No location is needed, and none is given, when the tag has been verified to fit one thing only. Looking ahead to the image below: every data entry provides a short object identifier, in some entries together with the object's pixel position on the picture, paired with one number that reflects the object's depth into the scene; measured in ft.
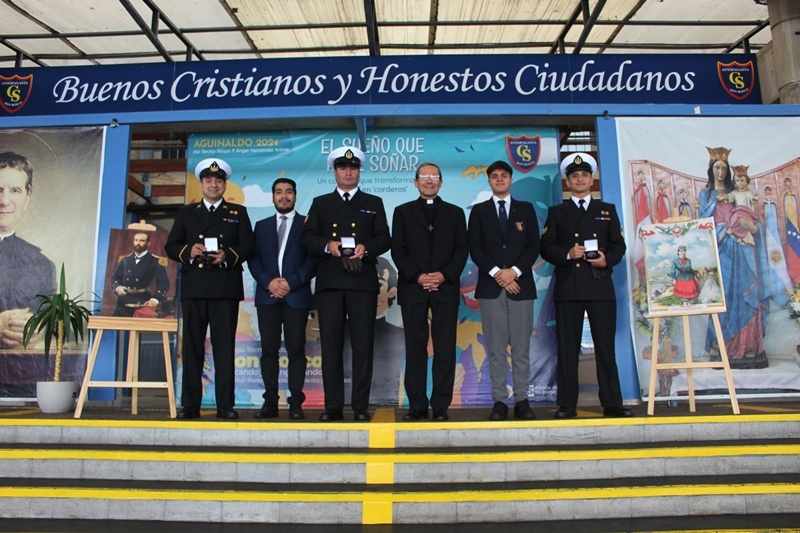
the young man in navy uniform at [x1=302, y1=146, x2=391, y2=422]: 12.46
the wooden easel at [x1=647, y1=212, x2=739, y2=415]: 12.27
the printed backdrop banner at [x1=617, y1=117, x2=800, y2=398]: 16.16
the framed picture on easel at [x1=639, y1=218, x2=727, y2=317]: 12.78
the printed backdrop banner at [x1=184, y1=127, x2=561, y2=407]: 16.55
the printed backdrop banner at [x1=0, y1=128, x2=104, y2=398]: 16.75
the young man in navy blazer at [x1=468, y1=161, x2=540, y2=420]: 12.69
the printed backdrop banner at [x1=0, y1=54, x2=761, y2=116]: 17.26
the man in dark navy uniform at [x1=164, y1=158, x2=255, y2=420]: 12.91
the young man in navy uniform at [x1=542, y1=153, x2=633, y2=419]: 12.89
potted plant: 14.58
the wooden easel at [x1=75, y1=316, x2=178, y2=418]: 12.93
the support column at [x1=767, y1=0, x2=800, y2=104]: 17.85
